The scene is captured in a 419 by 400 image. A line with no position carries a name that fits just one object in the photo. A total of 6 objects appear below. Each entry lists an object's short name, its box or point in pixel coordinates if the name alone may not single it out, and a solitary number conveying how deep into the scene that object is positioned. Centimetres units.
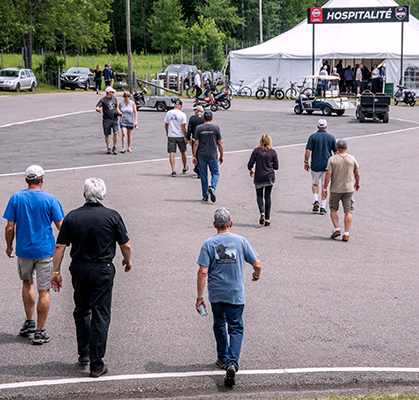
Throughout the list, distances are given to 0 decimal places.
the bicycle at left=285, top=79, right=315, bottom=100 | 4162
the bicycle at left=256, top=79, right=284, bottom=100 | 4238
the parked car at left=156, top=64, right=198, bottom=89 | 4534
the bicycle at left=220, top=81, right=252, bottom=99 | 4413
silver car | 4266
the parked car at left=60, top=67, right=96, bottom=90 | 4712
